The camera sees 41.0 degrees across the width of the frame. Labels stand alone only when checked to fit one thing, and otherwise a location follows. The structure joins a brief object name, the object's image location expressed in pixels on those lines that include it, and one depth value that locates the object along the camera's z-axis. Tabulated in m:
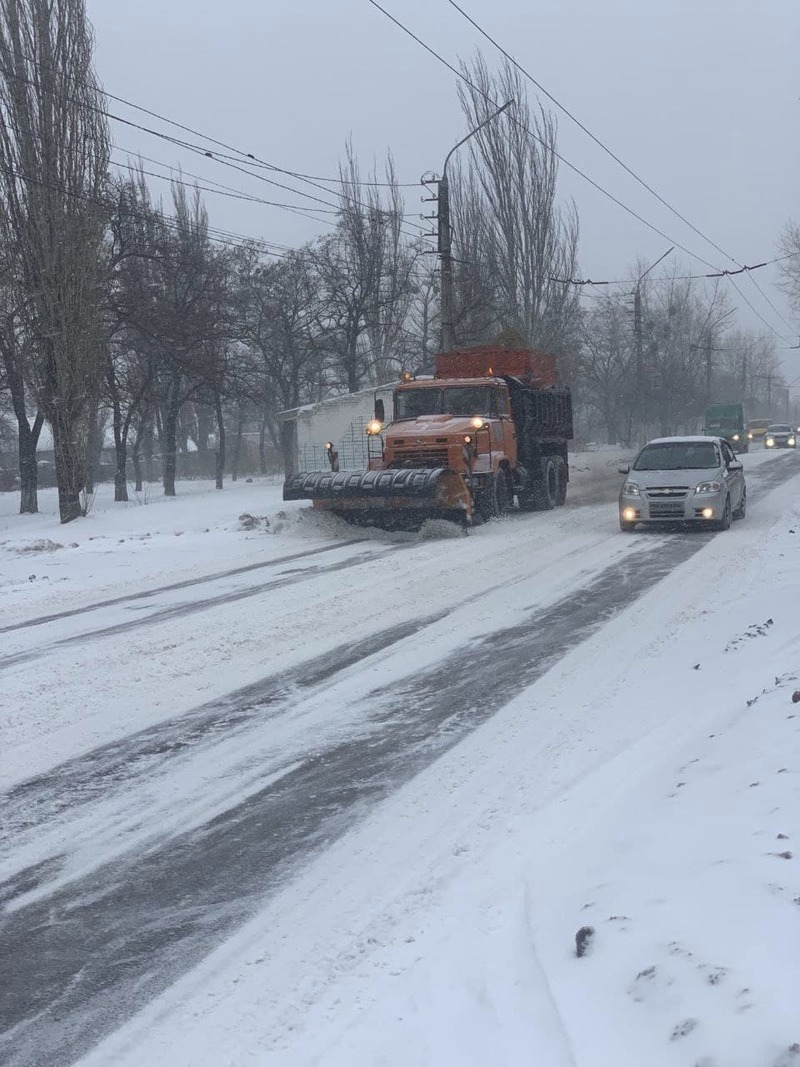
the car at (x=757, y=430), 84.75
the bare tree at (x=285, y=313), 46.41
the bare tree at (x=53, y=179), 23.83
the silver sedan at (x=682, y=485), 16.52
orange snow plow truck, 17.36
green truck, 53.44
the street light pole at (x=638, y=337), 53.22
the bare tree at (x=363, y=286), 44.47
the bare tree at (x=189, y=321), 33.16
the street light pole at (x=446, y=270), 25.95
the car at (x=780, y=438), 60.16
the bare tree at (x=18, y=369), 24.84
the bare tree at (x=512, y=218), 42.28
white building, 39.22
